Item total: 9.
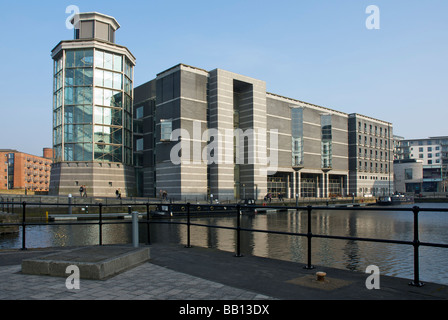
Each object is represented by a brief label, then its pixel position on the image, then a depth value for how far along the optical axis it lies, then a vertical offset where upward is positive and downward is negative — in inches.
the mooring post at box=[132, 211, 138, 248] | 365.6 -53.0
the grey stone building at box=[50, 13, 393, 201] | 2423.7 +357.8
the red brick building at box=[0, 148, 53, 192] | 5573.8 +110.6
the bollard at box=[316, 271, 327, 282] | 232.6 -66.9
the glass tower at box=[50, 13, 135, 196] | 2468.0 +463.0
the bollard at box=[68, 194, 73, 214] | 1682.9 -152.2
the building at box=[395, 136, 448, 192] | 5969.5 +376.0
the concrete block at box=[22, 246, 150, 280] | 244.2 -63.5
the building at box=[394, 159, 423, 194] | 5442.9 -3.1
